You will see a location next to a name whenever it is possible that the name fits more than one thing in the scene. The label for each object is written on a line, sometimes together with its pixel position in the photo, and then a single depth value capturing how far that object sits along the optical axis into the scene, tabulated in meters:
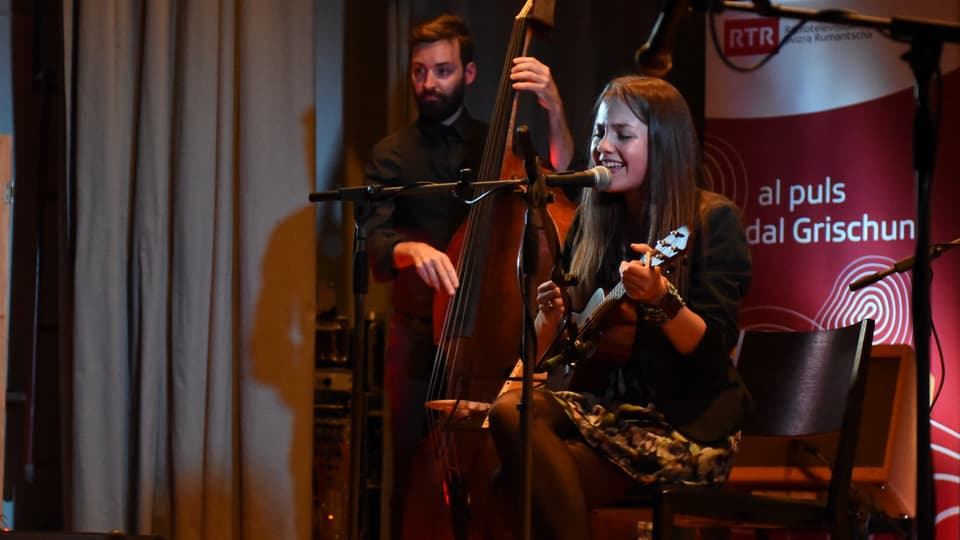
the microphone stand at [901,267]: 4.80
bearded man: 6.64
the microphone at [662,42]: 3.53
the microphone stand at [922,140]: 3.41
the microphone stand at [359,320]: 4.97
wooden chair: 4.53
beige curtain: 6.07
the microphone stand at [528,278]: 4.31
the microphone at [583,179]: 4.57
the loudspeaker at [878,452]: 6.79
